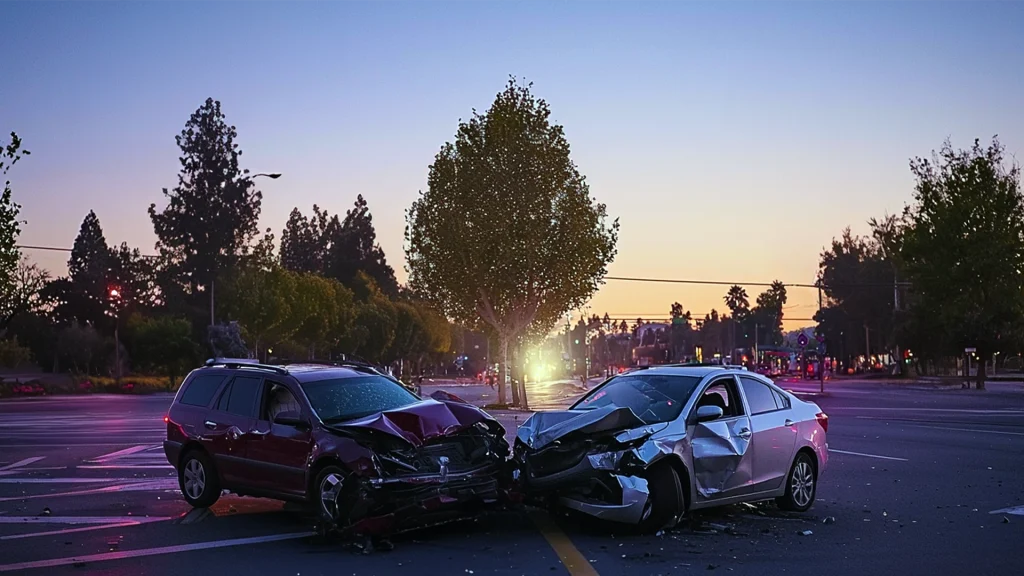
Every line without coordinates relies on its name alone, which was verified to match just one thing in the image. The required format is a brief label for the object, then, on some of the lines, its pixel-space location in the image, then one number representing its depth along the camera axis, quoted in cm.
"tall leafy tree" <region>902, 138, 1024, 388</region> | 5766
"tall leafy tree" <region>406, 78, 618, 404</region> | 4288
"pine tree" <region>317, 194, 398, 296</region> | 12862
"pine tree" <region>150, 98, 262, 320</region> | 8900
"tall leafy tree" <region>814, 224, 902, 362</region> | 10438
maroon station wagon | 1031
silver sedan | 1030
